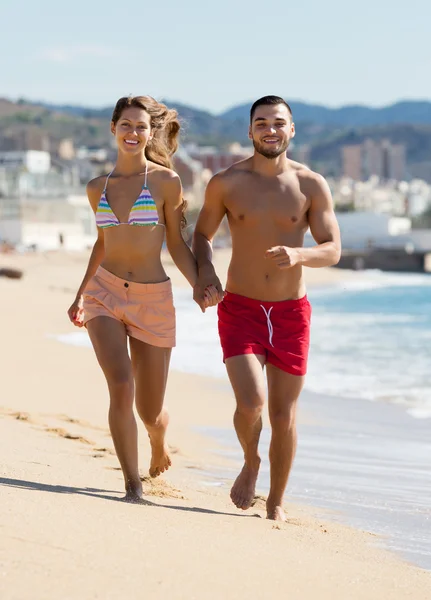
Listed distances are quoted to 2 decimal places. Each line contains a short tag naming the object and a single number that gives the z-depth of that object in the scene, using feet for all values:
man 31.84
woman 31.31
